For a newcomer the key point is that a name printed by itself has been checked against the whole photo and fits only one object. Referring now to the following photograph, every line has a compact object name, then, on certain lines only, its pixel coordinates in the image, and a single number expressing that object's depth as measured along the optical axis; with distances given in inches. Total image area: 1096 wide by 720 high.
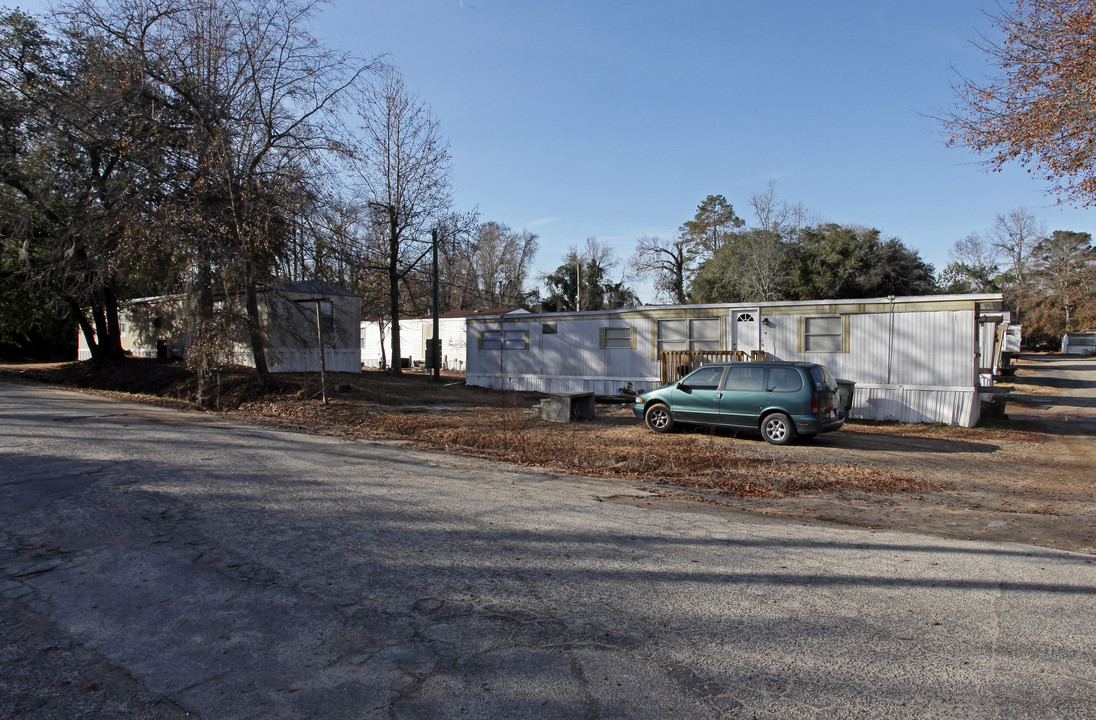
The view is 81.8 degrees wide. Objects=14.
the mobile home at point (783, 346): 598.2
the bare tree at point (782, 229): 1571.1
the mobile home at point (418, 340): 1456.7
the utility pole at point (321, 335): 581.6
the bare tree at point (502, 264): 2388.0
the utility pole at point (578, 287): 1969.9
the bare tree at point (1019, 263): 2432.3
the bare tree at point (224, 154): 576.7
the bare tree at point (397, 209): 1067.9
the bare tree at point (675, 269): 1964.8
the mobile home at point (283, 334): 967.6
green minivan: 454.0
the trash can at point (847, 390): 583.1
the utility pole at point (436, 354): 1019.3
